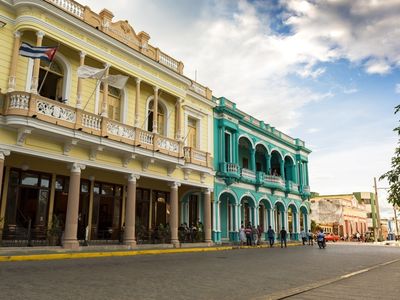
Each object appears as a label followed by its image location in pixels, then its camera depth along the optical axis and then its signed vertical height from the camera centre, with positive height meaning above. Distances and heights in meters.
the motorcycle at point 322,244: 25.73 -0.85
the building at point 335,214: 62.59 +2.78
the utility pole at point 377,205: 50.21 +3.32
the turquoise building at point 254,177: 25.78 +4.15
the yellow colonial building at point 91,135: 14.48 +4.02
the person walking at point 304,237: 31.81 -0.48
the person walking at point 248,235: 25.17 -0.25
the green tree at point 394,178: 11.54 +1.60
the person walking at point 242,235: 24.68 -0.25
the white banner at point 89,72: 14.99 +6.14
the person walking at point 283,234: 26.91 -0.20
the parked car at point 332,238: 50.96 -0.89
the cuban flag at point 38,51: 13.22 +6.13
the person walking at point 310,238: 32.14 -0.56
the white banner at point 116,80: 15.97 +6.20
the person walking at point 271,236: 26.57 -0.33
